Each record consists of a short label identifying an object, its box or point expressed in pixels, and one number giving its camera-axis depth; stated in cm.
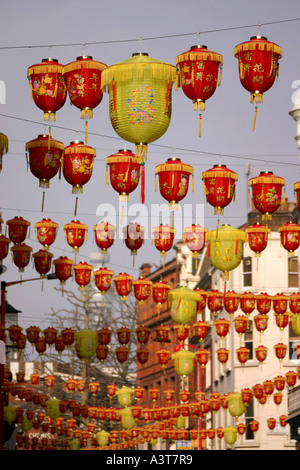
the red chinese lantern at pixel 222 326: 3488
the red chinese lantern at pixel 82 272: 2970
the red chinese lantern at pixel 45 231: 2656
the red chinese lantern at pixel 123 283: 3044
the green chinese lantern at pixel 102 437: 5431
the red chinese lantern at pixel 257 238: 2673
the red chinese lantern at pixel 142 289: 3067
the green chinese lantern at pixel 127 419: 4744
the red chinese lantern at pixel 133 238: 2609
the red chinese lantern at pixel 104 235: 2628
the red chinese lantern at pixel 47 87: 1878
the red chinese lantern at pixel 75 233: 2653
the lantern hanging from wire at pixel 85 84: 1839
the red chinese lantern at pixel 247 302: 3183
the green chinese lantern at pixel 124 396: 4488
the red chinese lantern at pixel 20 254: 2828
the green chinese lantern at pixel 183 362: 3538
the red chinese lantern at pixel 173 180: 2155
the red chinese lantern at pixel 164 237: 2642
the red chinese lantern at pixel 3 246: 2694
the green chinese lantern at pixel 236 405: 4166
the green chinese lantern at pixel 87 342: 3288
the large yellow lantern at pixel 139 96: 1772
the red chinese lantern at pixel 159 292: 3091
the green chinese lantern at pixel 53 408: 4419
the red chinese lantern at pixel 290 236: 2712
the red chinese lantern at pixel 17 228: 2703
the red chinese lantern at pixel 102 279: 3005
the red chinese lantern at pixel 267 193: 2284
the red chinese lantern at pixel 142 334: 3512
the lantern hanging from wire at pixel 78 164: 2067
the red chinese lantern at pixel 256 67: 1819
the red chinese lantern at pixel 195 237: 2641
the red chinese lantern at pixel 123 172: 2100
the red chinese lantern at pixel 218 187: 2189
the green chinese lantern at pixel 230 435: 4697
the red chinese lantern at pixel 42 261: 2883
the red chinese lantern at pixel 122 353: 3762
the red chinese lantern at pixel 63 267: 2939
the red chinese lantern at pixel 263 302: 3171
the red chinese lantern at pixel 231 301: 3153
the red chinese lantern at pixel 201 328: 3547
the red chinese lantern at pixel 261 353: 3691
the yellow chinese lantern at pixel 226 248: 2496
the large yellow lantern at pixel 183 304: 2906
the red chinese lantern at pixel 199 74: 1827
